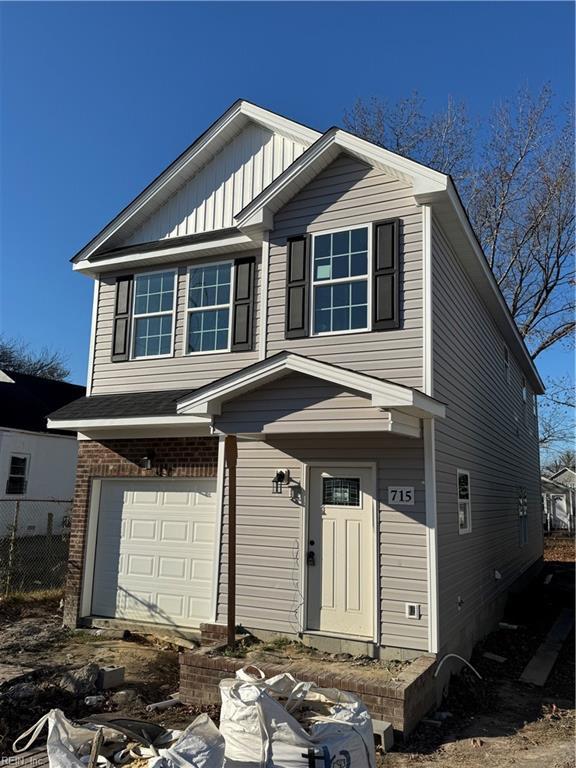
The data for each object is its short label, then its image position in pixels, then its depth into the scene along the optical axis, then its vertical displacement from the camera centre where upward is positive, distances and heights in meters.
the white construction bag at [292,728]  3.77 -1.46
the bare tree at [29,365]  38.88 +8.48
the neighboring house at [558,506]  34.41 +0.17
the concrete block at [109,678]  6.80 -2.03
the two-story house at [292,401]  7.30 +1.30
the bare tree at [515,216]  21.47 +10.58
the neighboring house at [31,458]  18.98 +1.21
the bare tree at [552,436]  30.48 +3.72
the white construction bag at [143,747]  3.40 -1.44
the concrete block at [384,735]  5.31 -2.03
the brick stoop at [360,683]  5.61 -1.78
